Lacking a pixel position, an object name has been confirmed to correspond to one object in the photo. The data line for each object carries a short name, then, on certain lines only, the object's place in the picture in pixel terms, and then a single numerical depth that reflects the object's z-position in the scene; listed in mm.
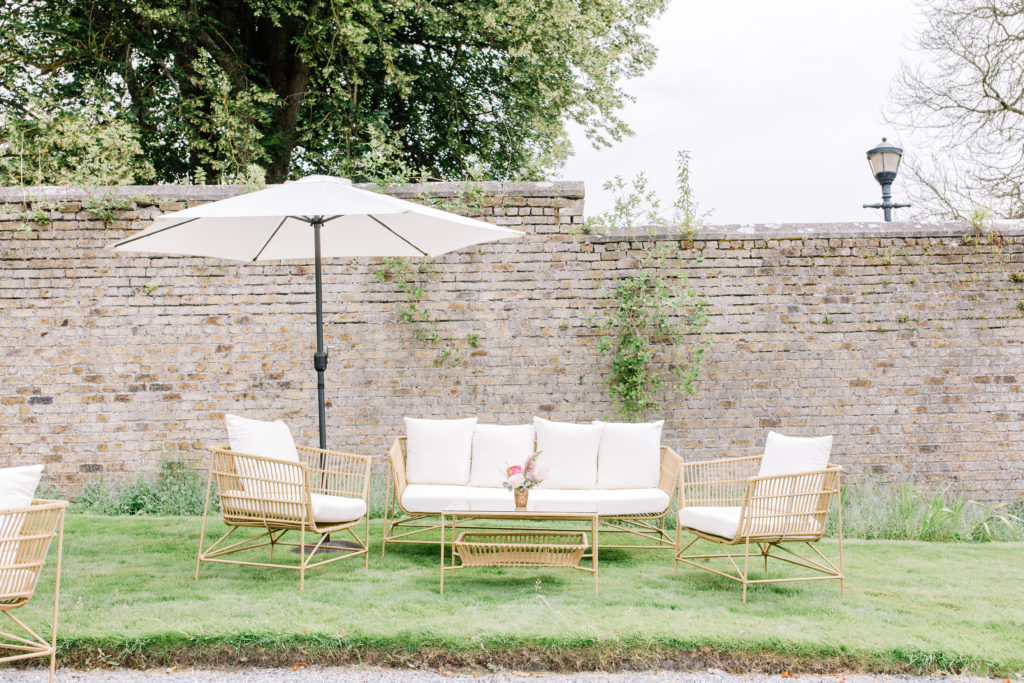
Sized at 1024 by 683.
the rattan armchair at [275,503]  4492
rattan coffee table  4273
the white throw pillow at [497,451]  5660
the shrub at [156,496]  6613
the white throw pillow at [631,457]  5508
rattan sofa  5094
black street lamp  8242
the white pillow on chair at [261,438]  4855
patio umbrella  4557
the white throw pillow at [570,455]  5582
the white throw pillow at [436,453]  5621
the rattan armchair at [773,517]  4285
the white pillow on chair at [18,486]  3234
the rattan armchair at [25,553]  3098
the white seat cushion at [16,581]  3098
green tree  9758
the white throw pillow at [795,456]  4711
